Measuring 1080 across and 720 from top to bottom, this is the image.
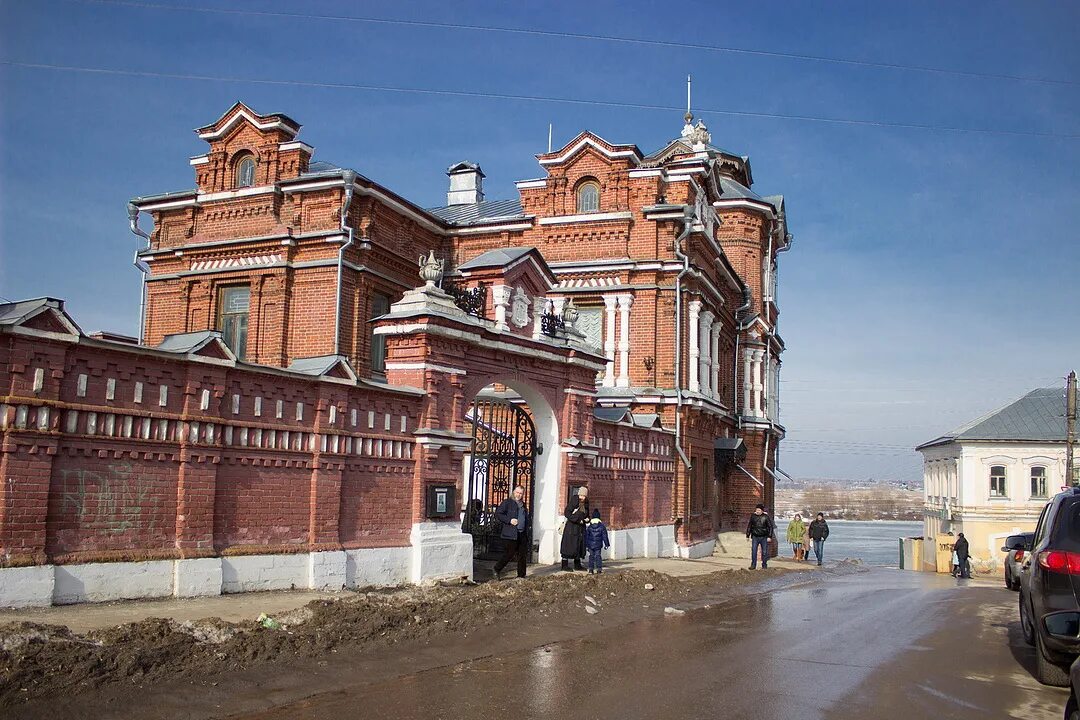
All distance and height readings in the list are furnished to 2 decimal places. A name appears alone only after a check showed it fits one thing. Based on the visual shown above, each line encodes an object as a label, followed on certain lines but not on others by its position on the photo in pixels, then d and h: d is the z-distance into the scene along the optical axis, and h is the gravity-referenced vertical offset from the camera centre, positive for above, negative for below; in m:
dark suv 7.35 -0.72
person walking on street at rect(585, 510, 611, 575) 15.97 -0.85
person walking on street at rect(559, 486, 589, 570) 15.82 -0.71
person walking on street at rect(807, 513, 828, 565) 26.89 -1.10
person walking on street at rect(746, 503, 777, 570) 21.02 -0.81
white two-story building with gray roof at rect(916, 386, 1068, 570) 46.72 +1.33
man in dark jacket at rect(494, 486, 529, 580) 14.58 -0.64
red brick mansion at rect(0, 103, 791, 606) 9.61 +1.45
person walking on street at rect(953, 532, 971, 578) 26.56 -1.52
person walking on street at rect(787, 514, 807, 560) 27.59 -1.09
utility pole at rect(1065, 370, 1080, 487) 31.48 +2.94
